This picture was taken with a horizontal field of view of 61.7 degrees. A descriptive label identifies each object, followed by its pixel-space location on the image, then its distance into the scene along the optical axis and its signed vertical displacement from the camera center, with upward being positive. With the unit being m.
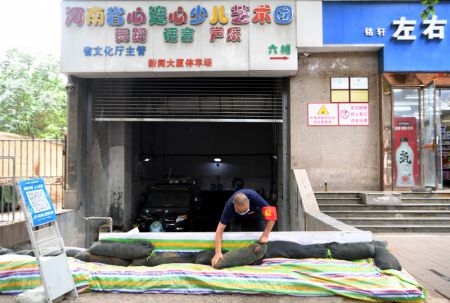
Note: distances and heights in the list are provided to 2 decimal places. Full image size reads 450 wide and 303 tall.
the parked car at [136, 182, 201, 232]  11.23 -1.57
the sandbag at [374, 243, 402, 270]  4.79 -1.32
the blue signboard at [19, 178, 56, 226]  4.25 -0.49
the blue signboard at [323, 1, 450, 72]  11.50 +3.92
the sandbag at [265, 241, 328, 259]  4.99 -1.23
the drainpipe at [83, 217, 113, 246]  12.01 -2.46
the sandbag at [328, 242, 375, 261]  4.95 -1.23
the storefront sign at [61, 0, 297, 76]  11.41 +3.67
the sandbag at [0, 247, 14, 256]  5.32 -1.32
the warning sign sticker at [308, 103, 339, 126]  11.87 +1.40
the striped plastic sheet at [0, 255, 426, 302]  4.40 -1.46
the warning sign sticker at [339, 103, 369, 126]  11.84 +1.39
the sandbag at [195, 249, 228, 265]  5.03 -1.32
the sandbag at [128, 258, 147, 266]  5.08 -1.40
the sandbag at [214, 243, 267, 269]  4.80 -1.27
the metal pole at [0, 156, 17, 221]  8.20 -0.78
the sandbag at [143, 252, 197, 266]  5.08 -1.36
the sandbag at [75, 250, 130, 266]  5.09 -1.37
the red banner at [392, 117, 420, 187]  11.86 +0.10
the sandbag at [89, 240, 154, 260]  5.05 -1.23
